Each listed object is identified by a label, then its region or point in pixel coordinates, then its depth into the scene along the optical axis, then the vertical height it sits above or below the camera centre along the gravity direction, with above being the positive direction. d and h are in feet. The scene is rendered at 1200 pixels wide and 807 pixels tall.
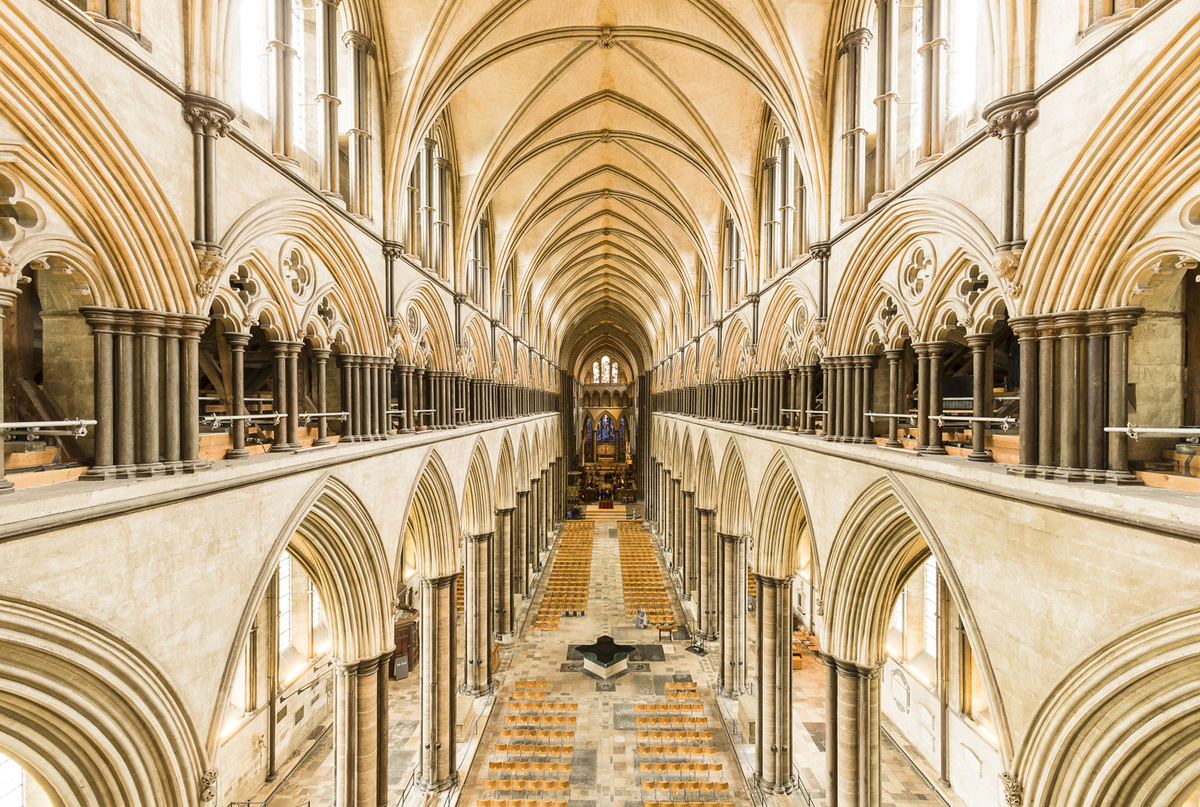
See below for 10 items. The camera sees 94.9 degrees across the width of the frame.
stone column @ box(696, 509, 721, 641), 59.67 -20.55
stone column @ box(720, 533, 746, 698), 47.73 -18.88
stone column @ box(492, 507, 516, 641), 61.11 -19.82
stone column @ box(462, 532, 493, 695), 48.21 -19.28
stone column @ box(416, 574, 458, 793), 35.88 -19.38
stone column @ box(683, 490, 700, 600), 71.92 -19.81
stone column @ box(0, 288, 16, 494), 11.05 +1.94
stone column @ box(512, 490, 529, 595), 71.15 -19.72
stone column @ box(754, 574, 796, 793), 35.19 -18.90
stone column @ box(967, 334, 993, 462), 17.81 +0.40
